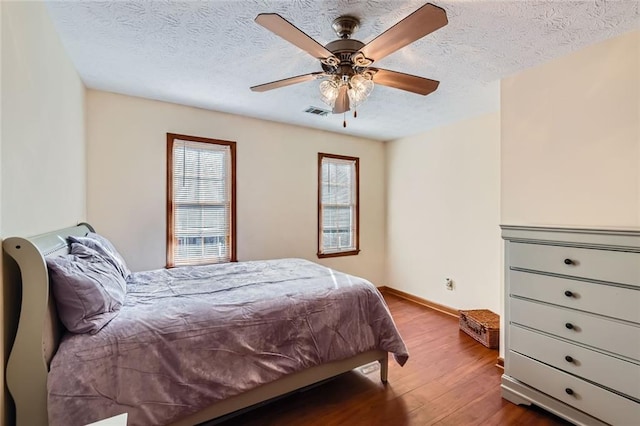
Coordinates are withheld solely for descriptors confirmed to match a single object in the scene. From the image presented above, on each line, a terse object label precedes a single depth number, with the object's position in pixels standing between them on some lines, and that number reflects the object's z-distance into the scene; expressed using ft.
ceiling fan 4.59
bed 4.15
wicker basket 9.67
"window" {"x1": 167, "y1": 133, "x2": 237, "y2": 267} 10.89
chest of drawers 5.33
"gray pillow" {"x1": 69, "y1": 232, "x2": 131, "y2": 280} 6.31
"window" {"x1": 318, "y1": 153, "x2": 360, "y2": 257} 14.55
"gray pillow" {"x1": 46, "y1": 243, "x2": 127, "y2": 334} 4.51
